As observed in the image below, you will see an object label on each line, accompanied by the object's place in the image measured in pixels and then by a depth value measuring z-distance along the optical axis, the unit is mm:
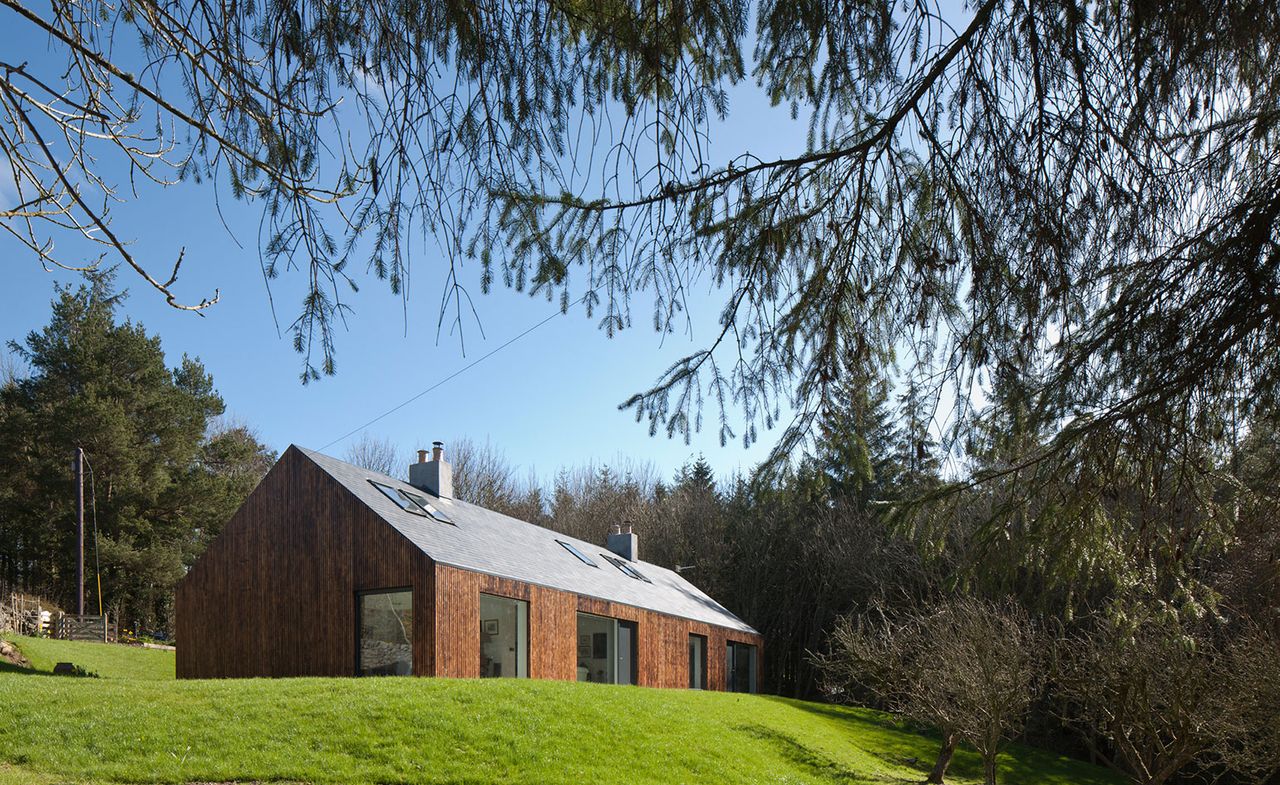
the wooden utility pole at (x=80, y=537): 21656
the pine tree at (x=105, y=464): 25094
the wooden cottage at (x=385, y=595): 13781
